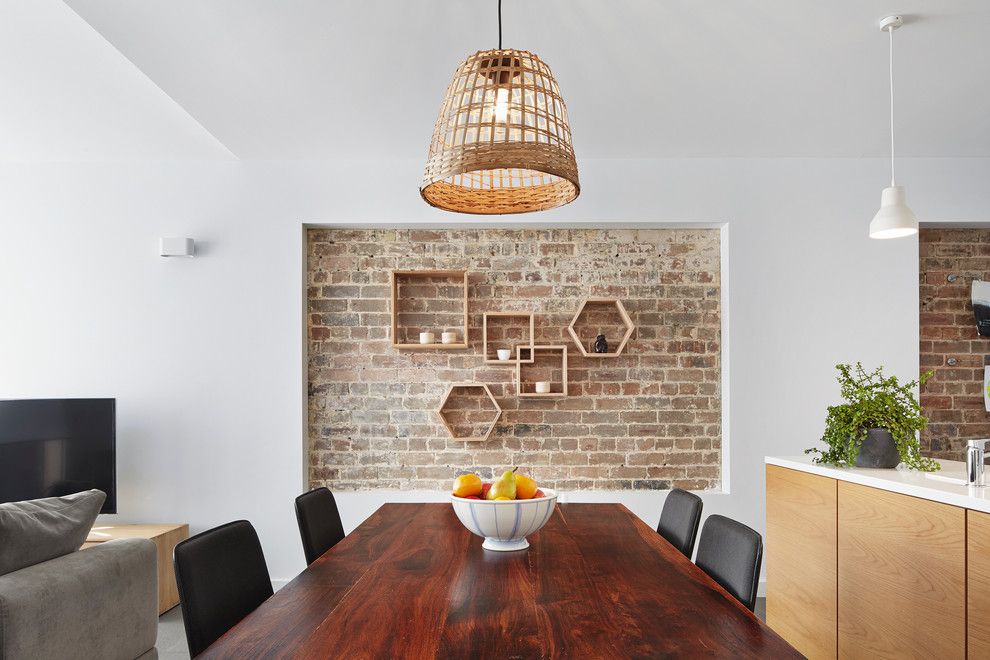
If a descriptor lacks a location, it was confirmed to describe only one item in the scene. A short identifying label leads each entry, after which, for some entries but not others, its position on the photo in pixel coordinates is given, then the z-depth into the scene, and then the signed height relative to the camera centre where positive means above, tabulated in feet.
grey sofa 5.93 -2.81
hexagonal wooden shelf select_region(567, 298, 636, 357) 12.77 +0.22
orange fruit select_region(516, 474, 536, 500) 6.01 -1.45
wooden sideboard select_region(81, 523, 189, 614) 11.37 -3.73
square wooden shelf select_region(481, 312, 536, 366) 12.85 -0.15
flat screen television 11.64 -2.10
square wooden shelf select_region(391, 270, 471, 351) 13.28 +0.62
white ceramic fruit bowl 5.75 -1.65
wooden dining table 3.80 -1.90
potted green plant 7.64 -1.12
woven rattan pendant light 5.18 +1.81
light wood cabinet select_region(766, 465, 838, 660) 7.68 -2.89
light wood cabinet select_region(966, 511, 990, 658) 5.44 -2.13
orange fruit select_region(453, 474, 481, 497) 6.10 -1.44
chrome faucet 6.21 -1.25
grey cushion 6.31 -2.03
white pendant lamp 8.33 +1.56
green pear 5.84 -1.40
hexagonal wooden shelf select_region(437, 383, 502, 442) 12.72 -1.57
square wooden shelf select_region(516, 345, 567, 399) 12.94 -0.93
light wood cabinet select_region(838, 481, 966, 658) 5.84 -2.41
